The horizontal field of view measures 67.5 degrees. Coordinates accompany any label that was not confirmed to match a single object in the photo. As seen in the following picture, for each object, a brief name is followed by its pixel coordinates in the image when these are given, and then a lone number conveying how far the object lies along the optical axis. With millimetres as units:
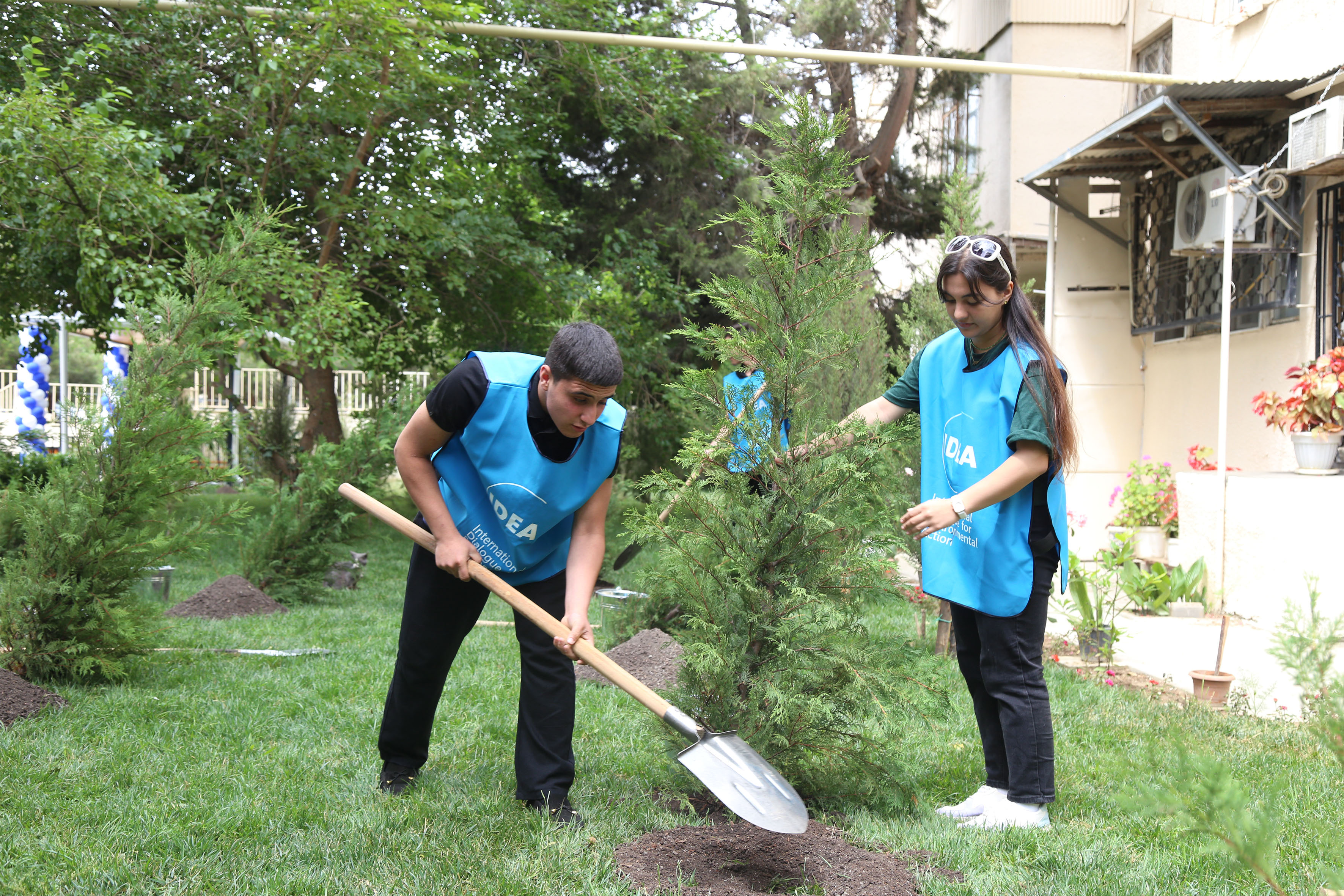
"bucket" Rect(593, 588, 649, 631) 6379
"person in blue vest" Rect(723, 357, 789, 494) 3391
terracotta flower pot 4949
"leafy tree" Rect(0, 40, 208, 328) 7695
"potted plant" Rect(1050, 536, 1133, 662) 6016
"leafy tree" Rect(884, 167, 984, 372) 6230
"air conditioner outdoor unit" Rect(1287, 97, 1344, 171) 6734
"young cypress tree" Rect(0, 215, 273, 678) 5039
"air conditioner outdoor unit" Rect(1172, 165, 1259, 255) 7781
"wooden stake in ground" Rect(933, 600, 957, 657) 6168
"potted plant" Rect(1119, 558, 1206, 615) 7254
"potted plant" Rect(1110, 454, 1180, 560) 8539
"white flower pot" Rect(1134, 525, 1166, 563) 8539
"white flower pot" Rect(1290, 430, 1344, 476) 6887
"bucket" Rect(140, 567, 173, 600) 7805
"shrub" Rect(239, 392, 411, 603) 8359
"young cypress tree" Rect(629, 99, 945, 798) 3330
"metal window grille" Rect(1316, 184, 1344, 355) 7375
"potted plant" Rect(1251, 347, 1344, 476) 6762
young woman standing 3199
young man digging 3188
